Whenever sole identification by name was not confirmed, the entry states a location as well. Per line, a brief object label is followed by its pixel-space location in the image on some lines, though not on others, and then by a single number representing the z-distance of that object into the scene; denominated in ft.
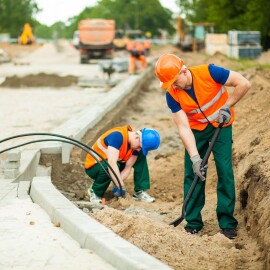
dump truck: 145.59
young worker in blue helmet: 30.25
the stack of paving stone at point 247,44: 109.09
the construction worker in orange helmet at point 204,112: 24.17
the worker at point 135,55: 97.09
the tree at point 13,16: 295.07
